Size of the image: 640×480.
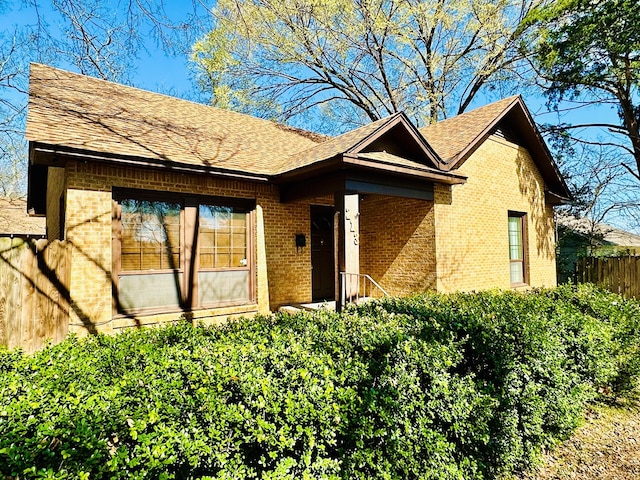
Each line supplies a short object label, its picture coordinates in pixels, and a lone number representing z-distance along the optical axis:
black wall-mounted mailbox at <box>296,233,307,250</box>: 9.55
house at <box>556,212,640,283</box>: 17.06
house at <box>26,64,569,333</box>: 6.76
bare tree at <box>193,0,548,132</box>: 15.98
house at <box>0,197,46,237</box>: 17.98
